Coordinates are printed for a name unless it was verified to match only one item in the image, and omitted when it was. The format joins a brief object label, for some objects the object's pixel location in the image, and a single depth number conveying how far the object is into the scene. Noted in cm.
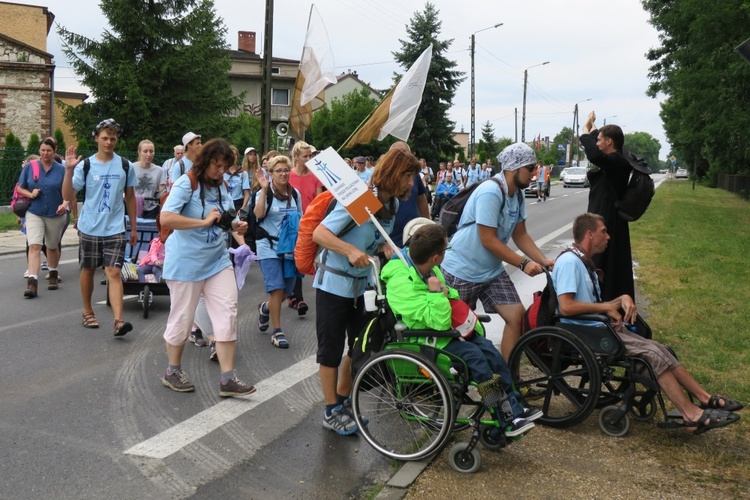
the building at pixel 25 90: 3275
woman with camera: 530
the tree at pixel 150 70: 3178
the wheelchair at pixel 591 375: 458
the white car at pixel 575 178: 5575
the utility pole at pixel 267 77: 2069
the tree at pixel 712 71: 2127
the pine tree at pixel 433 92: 5366
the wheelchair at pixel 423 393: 411
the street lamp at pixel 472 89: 4416
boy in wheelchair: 415
